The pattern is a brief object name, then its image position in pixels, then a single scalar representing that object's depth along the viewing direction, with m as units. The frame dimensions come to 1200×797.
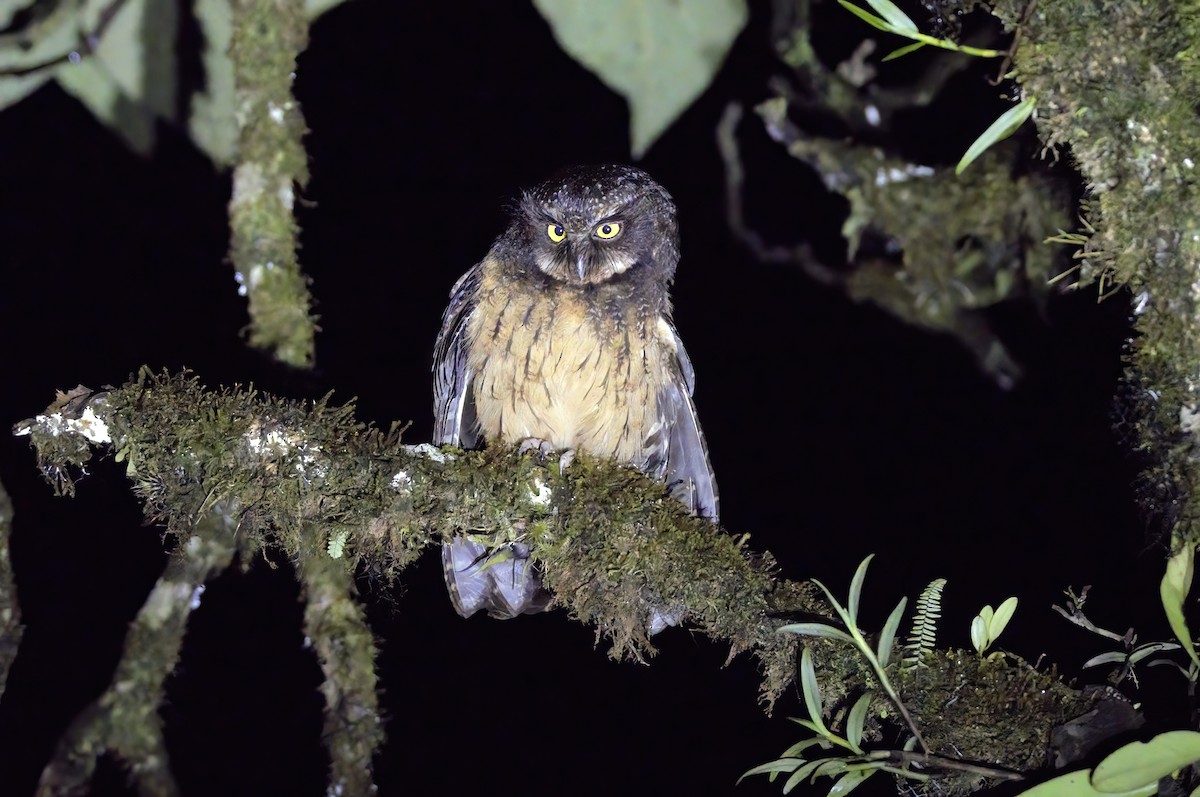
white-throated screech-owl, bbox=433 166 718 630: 6.85
